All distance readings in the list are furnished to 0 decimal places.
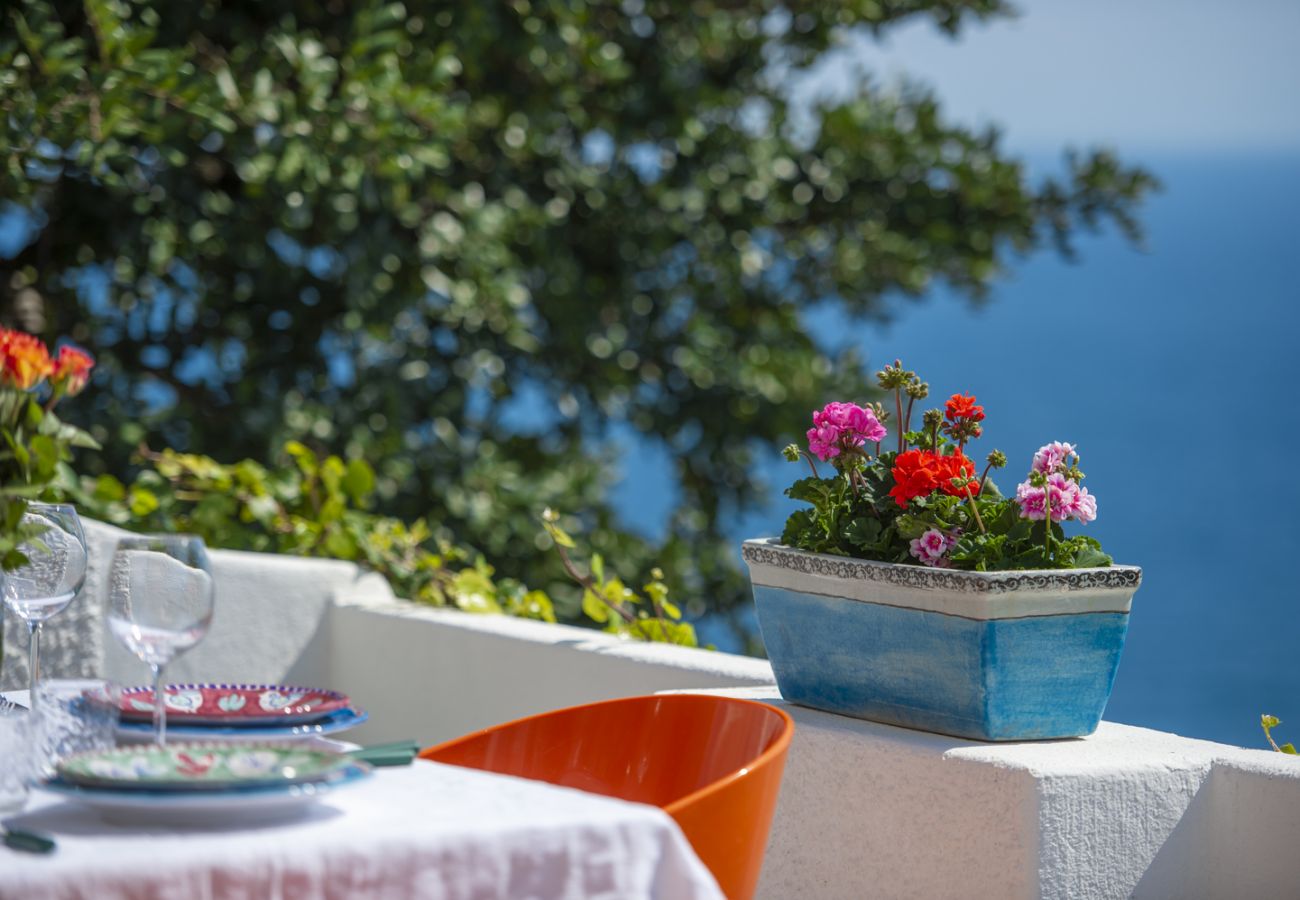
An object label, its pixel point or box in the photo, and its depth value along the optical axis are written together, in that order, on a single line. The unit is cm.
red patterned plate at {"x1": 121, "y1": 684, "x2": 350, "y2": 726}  348
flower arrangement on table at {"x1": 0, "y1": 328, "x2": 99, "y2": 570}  343
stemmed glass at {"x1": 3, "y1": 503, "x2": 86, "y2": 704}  361
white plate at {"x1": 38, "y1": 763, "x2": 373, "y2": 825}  313
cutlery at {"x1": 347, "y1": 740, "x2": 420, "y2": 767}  334
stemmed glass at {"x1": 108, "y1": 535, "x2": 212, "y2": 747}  336
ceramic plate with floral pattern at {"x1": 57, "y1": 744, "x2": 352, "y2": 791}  315
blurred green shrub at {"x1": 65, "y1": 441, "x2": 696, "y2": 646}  533
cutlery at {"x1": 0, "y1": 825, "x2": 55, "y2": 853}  308
